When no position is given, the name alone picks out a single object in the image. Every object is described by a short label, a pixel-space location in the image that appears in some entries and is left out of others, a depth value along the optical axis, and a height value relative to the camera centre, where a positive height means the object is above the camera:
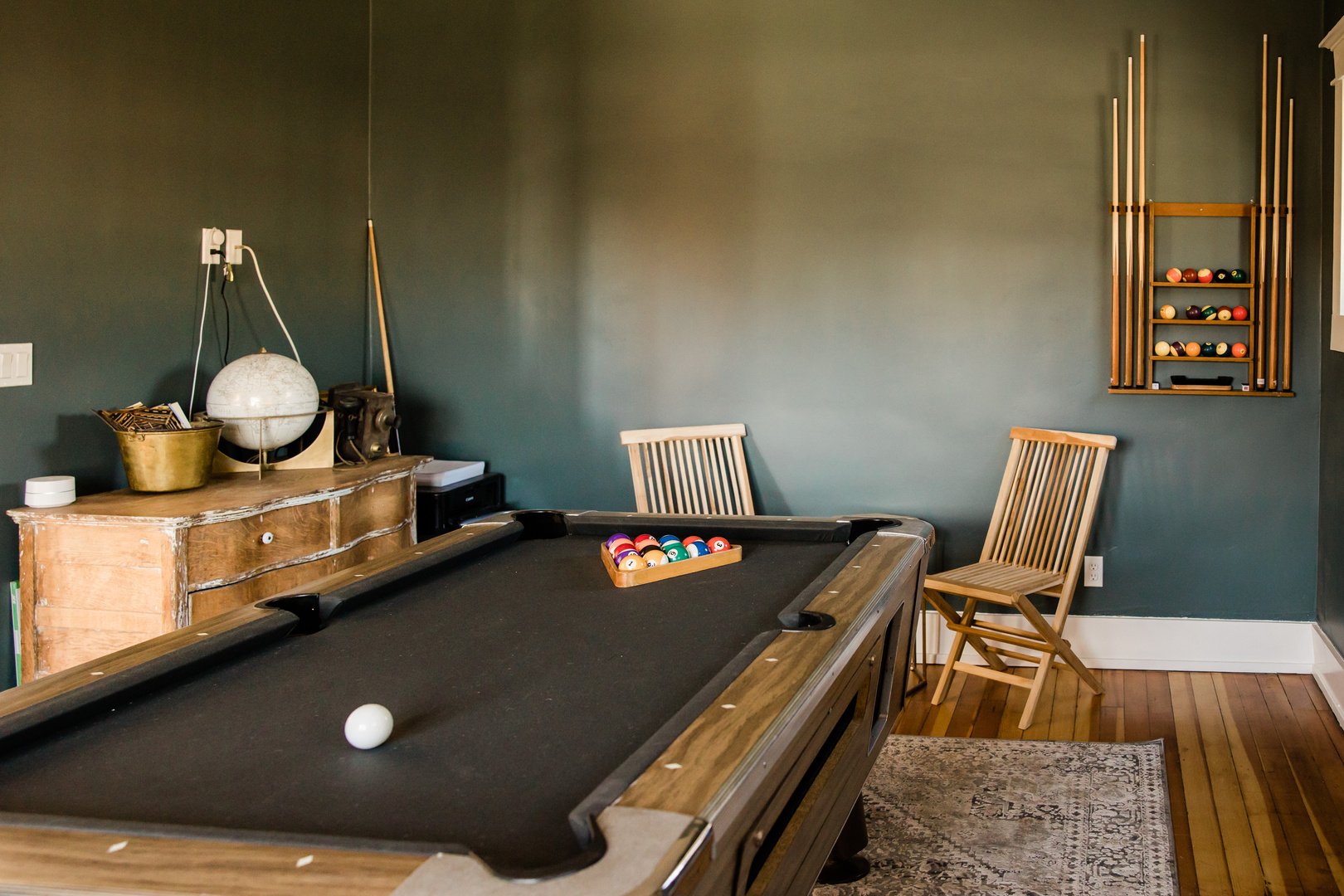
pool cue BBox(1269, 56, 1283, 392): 3.69 +0.54
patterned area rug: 2.50 -0.97
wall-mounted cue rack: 3.75 +0.49
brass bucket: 2.88 -0.06
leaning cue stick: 4.39 +0.46
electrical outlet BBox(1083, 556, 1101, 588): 4.01 -0.49
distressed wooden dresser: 2.63 -0.32
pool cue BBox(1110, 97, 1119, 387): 3.83 +0.67
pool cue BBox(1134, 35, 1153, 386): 3.85 +0.40
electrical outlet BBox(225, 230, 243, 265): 3.58 +0.61
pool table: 1.03 -0.38
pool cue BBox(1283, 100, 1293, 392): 3.70 +0.52
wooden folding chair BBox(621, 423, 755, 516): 4.16 -0.13
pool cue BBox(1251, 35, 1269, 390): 3.71 +0.48
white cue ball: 1.34 -0.35
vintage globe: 3.19 +0.10
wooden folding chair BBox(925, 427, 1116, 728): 3.60 -0.40
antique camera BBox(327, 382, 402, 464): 3.63 +0.04
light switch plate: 2.81 +0.18
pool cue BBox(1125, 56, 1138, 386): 3.80 +0.71
